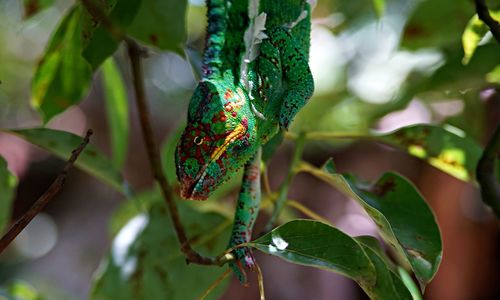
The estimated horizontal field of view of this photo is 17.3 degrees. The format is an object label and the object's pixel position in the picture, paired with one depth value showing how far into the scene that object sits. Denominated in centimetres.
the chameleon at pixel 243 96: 71
